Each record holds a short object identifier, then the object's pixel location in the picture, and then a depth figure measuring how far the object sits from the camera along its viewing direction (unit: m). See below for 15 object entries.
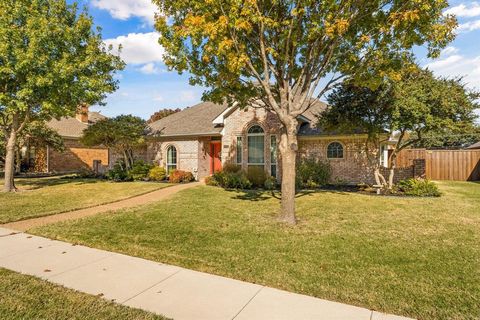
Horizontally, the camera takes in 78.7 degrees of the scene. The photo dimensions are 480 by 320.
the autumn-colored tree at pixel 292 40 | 7.57
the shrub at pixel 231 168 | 16.59
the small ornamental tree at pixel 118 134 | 17.80
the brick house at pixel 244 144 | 15.55
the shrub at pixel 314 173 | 15.49
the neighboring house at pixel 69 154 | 25.78
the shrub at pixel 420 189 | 12.40
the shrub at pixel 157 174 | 18.28
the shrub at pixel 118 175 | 18.72
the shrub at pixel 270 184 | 14.98
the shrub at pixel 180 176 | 17.27
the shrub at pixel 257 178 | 15.89
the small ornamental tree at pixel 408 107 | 11.43
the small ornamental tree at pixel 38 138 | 22.08
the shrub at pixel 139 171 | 18.73
